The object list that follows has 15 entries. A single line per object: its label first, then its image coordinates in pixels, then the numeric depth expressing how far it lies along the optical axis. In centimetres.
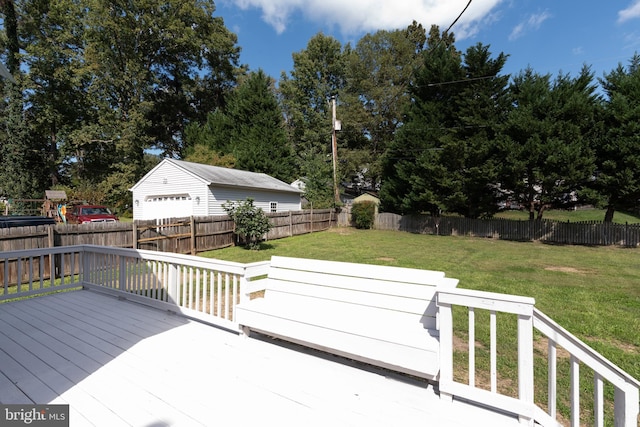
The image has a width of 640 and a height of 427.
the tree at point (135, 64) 2400
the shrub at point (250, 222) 1145
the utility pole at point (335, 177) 2119
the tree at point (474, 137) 1612
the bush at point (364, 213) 1988
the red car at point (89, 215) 1571
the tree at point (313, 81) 3325
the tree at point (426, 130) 1725
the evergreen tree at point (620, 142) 1250
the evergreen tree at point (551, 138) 1349
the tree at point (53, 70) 2389
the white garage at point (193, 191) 1390
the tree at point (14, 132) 2197
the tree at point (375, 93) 2867
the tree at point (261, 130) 2578
